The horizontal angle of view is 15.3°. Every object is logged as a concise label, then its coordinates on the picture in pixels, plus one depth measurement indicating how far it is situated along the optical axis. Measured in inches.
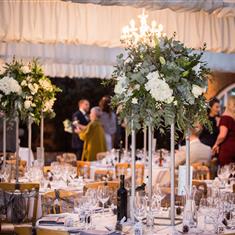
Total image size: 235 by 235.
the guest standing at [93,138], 624.3
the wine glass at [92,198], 269.6
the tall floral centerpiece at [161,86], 251.0
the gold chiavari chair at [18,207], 297.2
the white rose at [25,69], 405.9
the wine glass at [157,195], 281.8
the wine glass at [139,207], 250.6
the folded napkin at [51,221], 262.7
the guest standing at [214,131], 563.0
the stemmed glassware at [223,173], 421.8
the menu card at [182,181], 268.4
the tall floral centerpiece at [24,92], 394.8
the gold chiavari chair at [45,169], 443.7
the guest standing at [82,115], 685.3
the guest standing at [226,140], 507.0
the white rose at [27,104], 398.6
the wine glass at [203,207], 266.5
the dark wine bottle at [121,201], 261.1
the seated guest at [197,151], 462.3
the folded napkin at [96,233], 241.9
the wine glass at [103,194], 282.7
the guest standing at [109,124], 729.4
